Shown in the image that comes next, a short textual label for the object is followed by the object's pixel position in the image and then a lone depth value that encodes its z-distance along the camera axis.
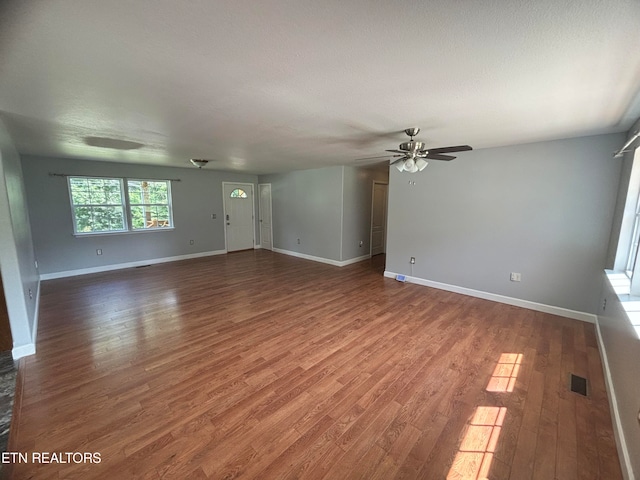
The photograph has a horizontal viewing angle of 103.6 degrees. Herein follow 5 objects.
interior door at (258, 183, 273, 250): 7.67
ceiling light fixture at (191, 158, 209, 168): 4.57
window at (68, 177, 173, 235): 5.24
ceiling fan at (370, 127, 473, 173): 2.71
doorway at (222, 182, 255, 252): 7.34
